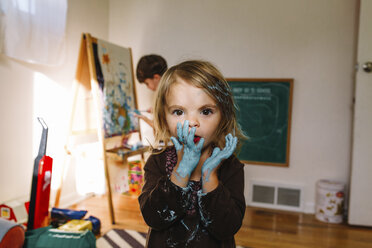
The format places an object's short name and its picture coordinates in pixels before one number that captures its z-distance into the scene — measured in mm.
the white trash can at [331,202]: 2105
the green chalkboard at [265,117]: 2314
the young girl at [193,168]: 569
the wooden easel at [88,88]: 1837
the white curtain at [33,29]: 1583
